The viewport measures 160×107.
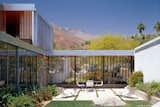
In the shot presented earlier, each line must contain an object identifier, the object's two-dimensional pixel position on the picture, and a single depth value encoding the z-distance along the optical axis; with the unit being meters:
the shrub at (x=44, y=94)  7.56
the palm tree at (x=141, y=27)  28.16
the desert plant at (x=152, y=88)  7.24
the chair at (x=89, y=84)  10.52
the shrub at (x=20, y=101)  5.16
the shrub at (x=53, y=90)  8.70
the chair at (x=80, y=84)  10.63
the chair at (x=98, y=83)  10.71
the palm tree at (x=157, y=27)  24.43
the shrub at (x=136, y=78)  10.02
